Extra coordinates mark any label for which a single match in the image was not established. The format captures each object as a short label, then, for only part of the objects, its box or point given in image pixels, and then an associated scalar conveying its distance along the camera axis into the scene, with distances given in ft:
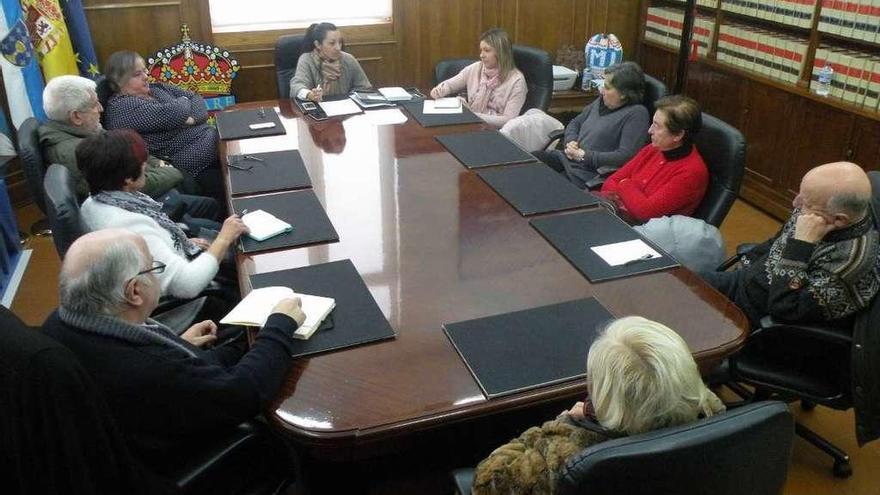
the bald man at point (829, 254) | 6.27
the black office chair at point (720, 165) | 8.13
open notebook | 5.47
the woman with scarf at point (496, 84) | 12.35
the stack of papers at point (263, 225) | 7.07
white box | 16.62
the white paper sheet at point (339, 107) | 11.56
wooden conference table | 4.69
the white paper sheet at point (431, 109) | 11.54
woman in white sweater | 6.64
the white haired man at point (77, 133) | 8.41
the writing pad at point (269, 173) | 8.40
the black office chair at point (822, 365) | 6.11
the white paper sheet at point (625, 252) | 6.61
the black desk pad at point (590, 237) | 6.44
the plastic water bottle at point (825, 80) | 12.23
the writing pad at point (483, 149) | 9.29
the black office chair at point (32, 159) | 7.86
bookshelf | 11.64
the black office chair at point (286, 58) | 13.33
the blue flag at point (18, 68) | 12.12
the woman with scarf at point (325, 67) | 12.58
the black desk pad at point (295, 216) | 6.98
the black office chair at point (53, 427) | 3.98
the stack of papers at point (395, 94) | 12.42
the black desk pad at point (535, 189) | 7.89
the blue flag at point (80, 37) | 13.42
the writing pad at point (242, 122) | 10.51
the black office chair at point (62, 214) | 6.44
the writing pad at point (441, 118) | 11.02
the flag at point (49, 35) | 12.72
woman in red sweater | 8.45
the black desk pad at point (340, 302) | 5.36
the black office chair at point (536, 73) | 12.82
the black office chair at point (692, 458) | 3.37
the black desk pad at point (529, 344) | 4.95
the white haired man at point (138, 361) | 4.46
